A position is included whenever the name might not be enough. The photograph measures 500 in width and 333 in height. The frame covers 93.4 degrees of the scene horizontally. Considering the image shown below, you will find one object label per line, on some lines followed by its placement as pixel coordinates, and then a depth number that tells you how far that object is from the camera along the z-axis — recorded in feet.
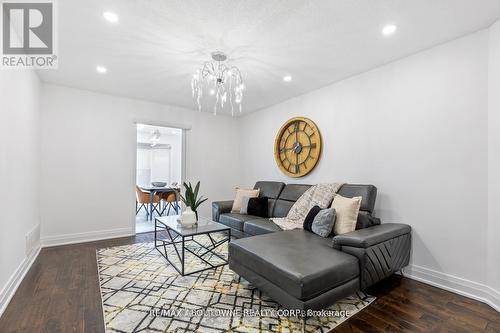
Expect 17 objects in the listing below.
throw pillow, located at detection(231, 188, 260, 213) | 13.44
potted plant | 10.12
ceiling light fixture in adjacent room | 24.12
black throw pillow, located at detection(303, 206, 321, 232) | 9.28
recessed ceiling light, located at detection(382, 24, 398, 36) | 7.11
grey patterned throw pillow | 8.57
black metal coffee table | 9.12
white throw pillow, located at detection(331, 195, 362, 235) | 8.54
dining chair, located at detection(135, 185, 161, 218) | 19.17
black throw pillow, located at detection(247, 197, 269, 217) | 12.67
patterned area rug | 5.75
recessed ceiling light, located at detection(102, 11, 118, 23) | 6.57
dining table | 18.79
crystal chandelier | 9.41
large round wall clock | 12.41
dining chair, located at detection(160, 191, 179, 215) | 19.51
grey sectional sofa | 5.62
